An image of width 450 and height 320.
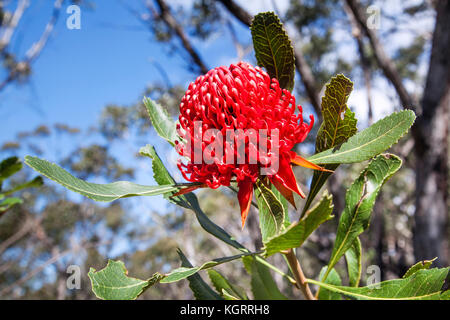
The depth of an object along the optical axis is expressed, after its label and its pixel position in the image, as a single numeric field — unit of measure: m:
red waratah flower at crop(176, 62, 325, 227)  0.38
